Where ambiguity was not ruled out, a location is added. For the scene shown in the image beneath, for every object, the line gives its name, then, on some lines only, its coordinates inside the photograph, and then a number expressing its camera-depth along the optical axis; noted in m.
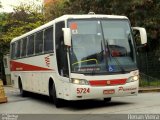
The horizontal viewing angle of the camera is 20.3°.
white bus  14.52
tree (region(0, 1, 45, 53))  41.22
